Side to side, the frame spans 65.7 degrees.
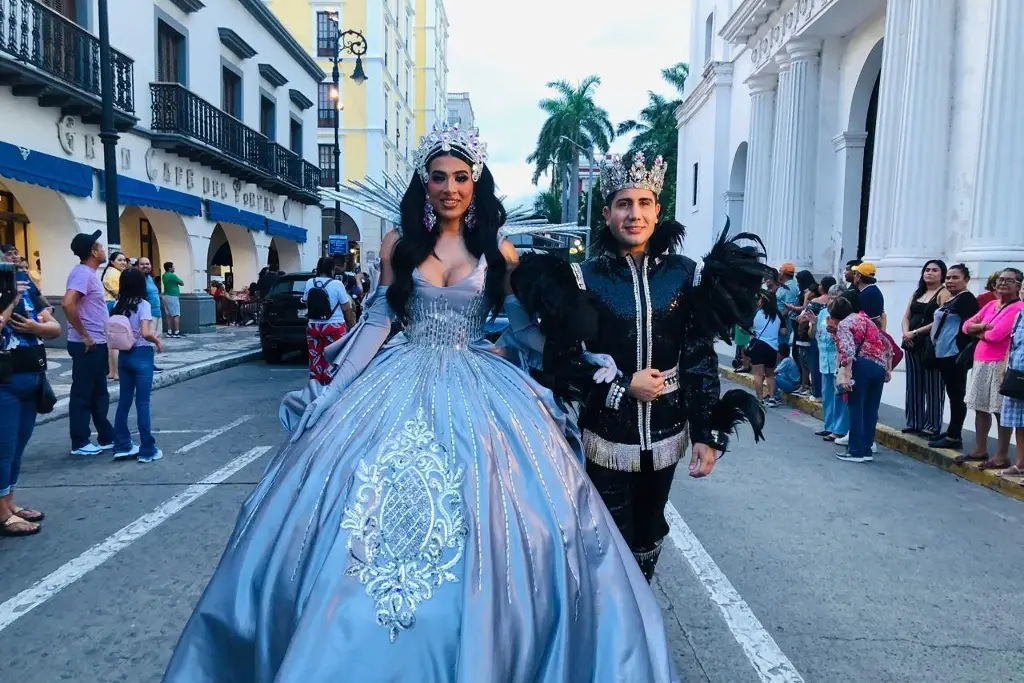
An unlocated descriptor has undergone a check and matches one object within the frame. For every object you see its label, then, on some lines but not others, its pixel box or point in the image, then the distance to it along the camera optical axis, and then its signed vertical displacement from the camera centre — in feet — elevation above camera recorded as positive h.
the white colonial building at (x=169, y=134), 41.88 +9.04
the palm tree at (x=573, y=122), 176.04 +34.32
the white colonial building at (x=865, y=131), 32.27 +8.78
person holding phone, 15.21 -2.29
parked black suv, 47.57 -3.23
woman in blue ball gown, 7.14 -2.78
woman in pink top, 22.03 -1.88
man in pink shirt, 22.20 -2.08
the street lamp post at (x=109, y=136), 39.04 +6.54
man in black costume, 9.32 -0.72
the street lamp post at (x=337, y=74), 70.04 +18.55
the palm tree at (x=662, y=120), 164.45 +33.68
